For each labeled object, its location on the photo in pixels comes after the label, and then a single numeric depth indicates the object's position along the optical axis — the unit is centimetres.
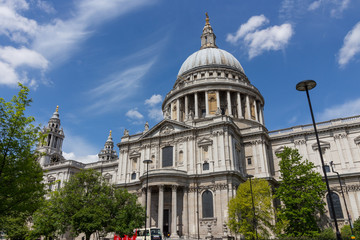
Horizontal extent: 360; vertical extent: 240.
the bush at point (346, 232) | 3140
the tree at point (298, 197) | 3388
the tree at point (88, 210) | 2878
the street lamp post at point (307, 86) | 1719
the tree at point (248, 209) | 3273
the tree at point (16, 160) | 1722
